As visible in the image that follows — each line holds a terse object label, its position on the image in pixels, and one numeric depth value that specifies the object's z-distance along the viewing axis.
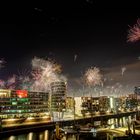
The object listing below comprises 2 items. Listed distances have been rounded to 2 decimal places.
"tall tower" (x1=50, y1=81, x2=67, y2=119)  122.18
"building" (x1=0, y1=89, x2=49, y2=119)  93.04
